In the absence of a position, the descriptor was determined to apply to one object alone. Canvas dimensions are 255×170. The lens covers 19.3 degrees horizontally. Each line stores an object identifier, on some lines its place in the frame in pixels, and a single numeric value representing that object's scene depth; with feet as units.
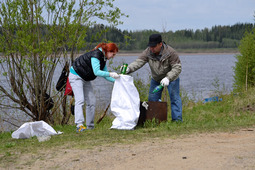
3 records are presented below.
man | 43.61
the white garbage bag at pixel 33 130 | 42.04
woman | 42.57
